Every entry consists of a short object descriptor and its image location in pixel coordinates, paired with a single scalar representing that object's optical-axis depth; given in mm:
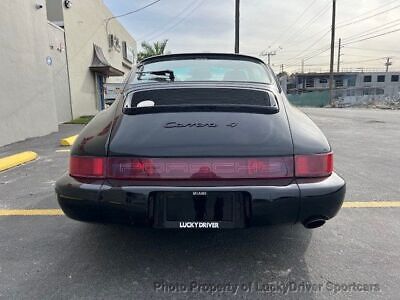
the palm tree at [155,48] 33050
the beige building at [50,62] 8578
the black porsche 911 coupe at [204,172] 2123
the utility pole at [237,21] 20672
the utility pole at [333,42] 34281
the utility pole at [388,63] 87312
